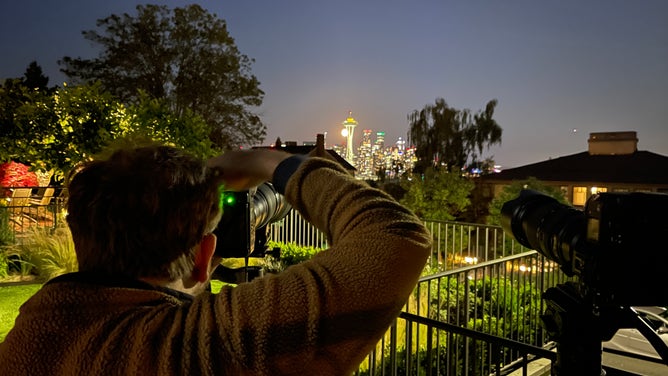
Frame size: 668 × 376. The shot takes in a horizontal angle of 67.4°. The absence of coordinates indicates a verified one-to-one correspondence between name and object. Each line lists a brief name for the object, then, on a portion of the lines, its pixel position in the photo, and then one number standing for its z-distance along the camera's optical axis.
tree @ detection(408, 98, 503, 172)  37.88
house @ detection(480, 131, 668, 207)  29.75
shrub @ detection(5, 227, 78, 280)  7.00
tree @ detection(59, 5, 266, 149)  24.55
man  0.75
